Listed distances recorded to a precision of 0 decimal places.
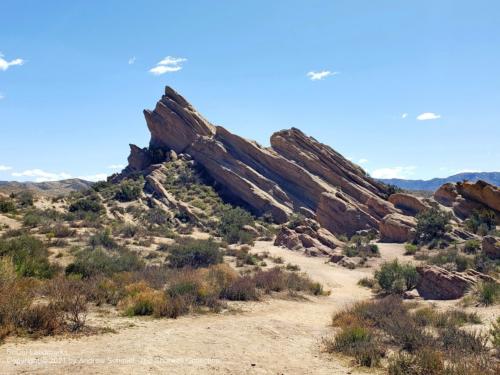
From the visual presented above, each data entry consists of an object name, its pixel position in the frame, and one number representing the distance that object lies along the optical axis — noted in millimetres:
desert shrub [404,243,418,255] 29378
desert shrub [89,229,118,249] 23984
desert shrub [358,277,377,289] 21014
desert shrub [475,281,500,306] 14305
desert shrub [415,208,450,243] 31438
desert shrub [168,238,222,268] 22016
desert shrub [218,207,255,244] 33728
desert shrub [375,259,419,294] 18359
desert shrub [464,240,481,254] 26598
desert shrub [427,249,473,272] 22094
